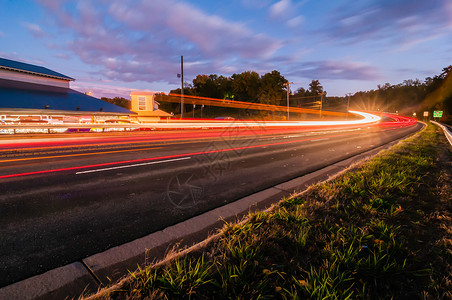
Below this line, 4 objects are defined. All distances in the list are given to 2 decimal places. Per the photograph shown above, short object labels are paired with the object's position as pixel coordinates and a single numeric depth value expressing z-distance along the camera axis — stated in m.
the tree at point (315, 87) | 117.56
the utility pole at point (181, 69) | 29.17
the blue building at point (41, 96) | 21.87
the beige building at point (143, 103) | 40.03
